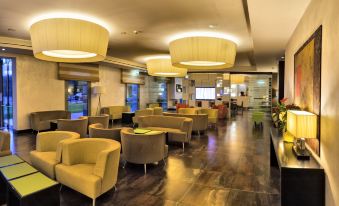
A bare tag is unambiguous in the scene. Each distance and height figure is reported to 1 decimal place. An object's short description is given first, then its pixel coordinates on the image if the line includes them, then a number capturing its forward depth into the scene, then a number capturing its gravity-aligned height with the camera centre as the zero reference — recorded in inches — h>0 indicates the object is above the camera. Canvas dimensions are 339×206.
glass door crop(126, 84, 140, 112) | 570.3 +5.2
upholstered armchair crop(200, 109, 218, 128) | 418.6 -33.1
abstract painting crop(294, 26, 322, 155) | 113.2 +12.6
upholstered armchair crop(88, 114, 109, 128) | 331.0 -31.7
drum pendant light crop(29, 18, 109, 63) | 178.9 +50.6
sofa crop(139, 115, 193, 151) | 271.0 -36.2
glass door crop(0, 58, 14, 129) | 368.4 +2.0
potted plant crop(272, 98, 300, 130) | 155.4 -11.4
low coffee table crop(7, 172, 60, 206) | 105.0 -44.1
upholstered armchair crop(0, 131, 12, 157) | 177.8 -35.6
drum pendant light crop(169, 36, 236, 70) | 233.8 +50.4
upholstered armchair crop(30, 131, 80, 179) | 155.2 -41.5
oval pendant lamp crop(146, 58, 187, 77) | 364.8 +50.4
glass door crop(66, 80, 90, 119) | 414.9 +0.2
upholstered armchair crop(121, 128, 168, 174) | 190.1 -41.5
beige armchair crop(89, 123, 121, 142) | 220.1 -33.7
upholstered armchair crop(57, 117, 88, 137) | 292.0 -35.3
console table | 100.2 -38.1
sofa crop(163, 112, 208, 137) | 335.9 -34.2
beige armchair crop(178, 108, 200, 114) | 427.3 -23.7
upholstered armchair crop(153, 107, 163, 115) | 462.7 -26.6
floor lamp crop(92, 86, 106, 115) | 436.5 +15.5
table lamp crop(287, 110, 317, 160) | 106.2 -12.7
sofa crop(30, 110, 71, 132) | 336.5 -31.1
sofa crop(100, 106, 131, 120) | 467.3 -26.5
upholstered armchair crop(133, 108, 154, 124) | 421.8 -27.6
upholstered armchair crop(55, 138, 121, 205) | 131.0 -43.7
